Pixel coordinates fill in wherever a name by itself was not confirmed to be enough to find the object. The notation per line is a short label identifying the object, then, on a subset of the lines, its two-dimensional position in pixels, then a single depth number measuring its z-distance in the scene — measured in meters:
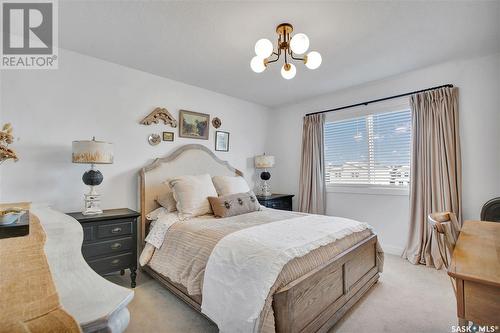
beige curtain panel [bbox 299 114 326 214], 4.02
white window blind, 3.33
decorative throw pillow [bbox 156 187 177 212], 2.86
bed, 1.44
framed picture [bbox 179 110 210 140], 3.49
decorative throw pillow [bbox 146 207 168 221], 2.82
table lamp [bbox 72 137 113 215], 2.34
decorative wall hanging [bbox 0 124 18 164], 1.26
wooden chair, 1.32
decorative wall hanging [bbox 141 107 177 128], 3.13
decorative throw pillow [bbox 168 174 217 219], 2.69
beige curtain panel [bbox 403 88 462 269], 2.85
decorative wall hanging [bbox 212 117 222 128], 3.89
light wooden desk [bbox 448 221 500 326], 0.87
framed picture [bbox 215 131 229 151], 3.95
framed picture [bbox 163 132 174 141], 3.32
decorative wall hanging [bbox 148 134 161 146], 3.18
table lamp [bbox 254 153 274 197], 4.28
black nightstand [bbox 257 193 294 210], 3.90
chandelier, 1.80
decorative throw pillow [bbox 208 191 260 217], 2.71
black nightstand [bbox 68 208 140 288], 2.26
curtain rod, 2.94
